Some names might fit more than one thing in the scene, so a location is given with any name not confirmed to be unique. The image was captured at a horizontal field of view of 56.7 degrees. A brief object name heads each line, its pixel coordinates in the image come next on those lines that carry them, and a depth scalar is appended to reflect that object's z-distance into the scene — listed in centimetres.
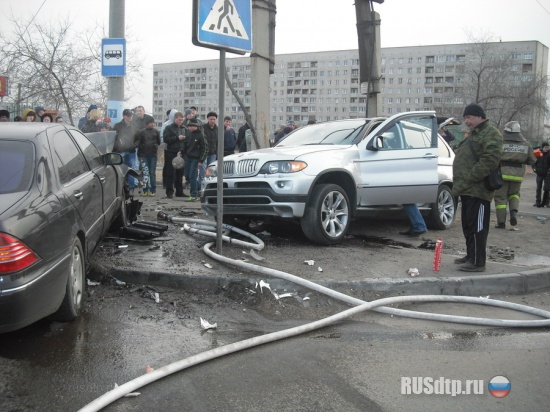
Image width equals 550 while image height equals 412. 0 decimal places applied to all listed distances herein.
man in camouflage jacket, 545
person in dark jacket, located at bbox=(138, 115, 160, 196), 1094
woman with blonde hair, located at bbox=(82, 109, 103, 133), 1099
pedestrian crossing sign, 496
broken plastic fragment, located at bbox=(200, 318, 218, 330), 390
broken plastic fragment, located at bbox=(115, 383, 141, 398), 278
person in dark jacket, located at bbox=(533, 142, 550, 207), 1336
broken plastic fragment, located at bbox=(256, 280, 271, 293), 466
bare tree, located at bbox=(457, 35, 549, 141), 4431
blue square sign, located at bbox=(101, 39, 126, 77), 920
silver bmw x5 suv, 607
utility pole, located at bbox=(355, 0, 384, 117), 1070
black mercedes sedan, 298
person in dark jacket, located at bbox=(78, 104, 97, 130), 1318
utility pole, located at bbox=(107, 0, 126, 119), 940
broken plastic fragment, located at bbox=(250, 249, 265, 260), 553
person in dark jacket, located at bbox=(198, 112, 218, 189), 1121
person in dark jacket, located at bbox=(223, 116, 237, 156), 1194
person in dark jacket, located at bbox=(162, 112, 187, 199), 1115
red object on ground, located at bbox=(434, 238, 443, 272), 535
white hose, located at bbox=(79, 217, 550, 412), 281
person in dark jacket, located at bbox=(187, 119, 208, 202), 1077
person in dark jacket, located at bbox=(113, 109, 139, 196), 1023
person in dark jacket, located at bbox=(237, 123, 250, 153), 1280
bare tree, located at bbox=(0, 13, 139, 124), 2147
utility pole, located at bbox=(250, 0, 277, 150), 900
